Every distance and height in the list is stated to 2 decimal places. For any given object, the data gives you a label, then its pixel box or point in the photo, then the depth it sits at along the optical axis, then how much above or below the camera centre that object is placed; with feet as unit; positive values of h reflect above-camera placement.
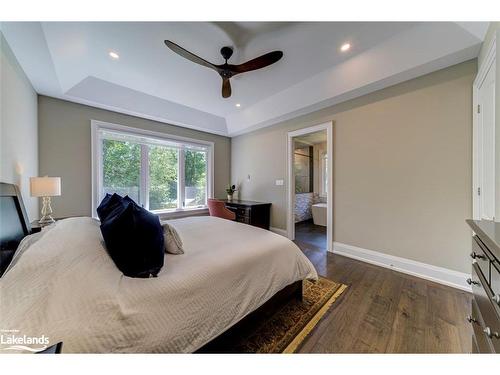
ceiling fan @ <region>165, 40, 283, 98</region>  6.00 +4.44
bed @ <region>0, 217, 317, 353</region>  2.26 -1.69
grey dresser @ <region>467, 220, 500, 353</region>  2.14 -1.37
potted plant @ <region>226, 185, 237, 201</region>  14.62 -0.51
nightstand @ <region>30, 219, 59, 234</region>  5.87 -1.40
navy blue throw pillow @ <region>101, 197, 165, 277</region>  3.25 -1.06
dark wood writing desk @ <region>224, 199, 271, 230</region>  12.27 -1.83
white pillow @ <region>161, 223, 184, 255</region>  4.34 -1.34
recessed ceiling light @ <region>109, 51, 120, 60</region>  6.95 +5.07
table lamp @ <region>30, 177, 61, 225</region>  6.35 -0.13
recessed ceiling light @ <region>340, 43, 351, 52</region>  6.64 +5.18
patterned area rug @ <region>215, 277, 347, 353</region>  4.21 -3.71
